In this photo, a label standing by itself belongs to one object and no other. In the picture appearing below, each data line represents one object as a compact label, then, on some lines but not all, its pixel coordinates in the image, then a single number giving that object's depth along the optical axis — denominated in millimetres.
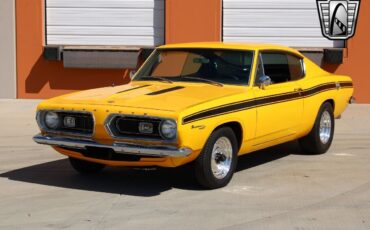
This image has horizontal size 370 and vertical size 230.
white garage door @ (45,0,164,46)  14367
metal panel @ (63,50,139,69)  14078
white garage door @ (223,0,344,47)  14258
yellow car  6270
